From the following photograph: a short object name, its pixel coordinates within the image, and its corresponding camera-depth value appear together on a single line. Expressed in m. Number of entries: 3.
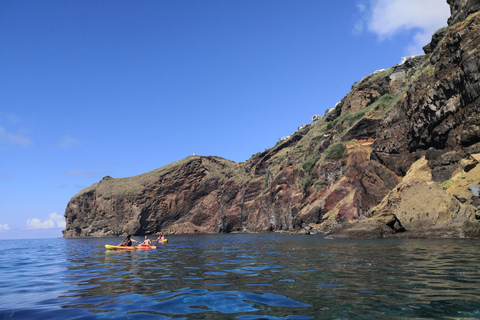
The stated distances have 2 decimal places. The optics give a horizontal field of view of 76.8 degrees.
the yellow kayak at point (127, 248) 27.08
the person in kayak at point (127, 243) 28.22
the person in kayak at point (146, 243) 29.65
